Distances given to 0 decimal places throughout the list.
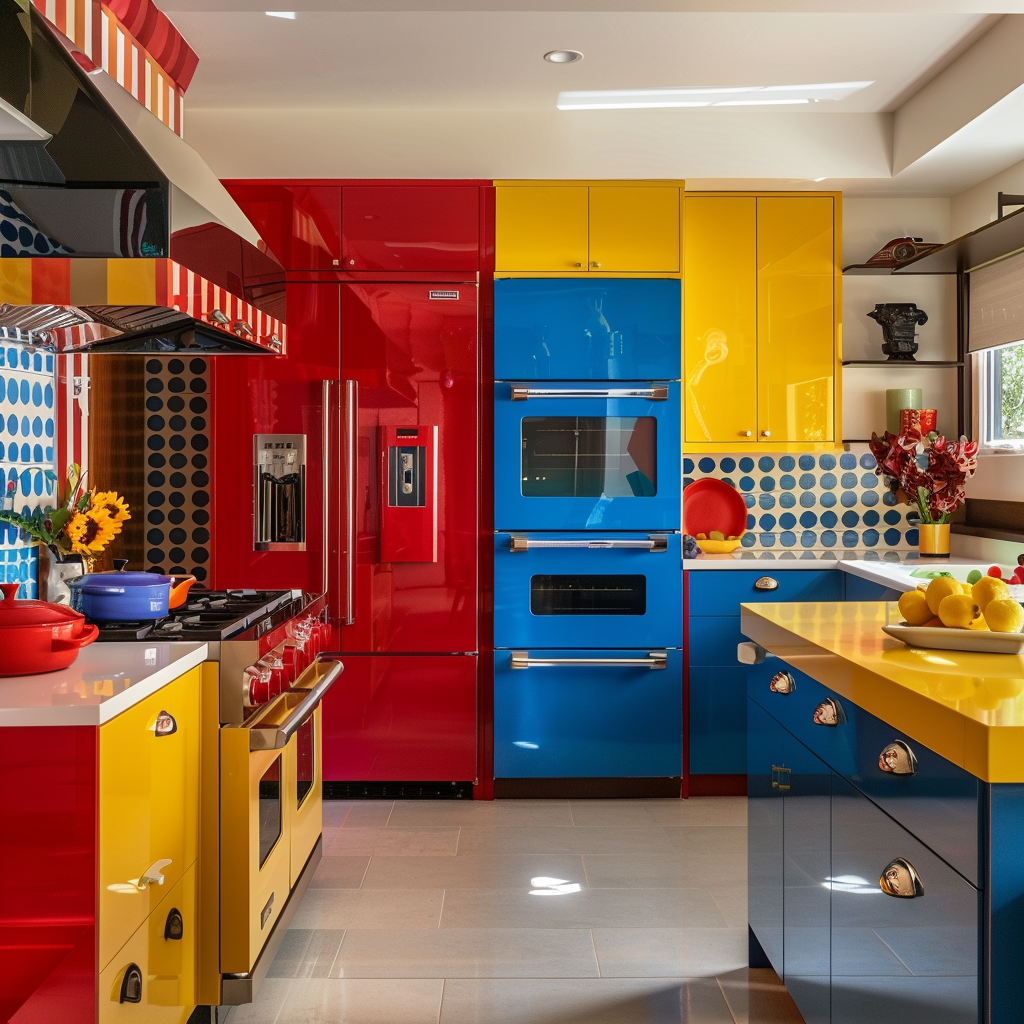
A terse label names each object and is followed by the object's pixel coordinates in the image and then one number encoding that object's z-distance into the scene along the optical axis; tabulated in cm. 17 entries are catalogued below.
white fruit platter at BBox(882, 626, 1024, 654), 172
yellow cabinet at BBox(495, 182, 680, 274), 380
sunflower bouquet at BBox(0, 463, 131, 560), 250
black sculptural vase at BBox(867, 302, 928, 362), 415
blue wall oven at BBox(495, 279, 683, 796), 379
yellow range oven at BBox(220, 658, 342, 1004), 209
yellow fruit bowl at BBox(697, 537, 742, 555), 407
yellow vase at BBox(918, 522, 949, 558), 397
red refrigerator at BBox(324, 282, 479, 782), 377
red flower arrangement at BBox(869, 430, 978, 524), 392
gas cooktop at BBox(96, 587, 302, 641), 214
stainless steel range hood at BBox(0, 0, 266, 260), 203
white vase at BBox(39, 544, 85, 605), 256
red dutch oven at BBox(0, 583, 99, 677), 175
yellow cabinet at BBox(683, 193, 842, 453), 405
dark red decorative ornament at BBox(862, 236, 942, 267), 411
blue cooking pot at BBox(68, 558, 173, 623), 229
